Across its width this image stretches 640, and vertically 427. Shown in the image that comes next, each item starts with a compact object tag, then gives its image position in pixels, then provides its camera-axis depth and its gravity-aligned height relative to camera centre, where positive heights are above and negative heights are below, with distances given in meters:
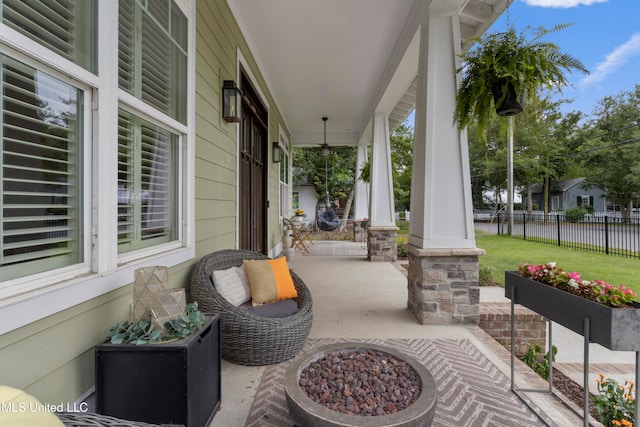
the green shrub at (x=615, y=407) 1.77 -1.15
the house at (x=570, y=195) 25.17 +1.59
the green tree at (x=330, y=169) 15.81 +2.25
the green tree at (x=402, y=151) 12.31 +2.52
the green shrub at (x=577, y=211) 19.86 +0.17
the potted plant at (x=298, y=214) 10.08 -0.07
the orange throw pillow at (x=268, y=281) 2.50 -0.58
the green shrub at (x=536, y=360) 2.51 -1.28
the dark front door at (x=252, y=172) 4.30 +0.63
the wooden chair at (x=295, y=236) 7.38 -0.60
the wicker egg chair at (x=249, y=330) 2.05 -0.81
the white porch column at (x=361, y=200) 10.25 +0.42
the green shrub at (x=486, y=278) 4.78 -1.03
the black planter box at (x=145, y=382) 1.32 -0.74
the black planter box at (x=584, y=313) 1.27 -0.48
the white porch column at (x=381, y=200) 6.41 +0.27
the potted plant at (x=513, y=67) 2.21 +1.07
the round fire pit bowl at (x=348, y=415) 1.09 -0.74
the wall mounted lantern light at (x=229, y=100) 3.11 +1.14
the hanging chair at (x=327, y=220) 10.13 -0.26
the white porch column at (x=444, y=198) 2.96 +0.14
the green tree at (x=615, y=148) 16.02 +3.51
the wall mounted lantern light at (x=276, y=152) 6.28 +1.23
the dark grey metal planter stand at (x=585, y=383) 1.28 -0.86
